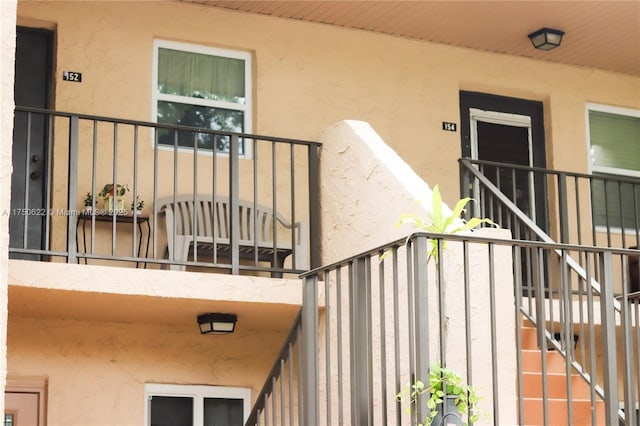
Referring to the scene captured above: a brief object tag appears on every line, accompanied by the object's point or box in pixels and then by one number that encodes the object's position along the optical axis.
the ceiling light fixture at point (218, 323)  8.77
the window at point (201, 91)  10.06
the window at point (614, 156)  11.80
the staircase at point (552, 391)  7.67
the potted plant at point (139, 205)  9.45
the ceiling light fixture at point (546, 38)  10.82
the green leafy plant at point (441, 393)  5.94
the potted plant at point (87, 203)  9.16
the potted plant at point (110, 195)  9.28
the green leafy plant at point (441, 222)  6.77
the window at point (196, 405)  9.36
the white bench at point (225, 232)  9.03
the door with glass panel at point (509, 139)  11.45
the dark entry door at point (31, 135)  9.48
